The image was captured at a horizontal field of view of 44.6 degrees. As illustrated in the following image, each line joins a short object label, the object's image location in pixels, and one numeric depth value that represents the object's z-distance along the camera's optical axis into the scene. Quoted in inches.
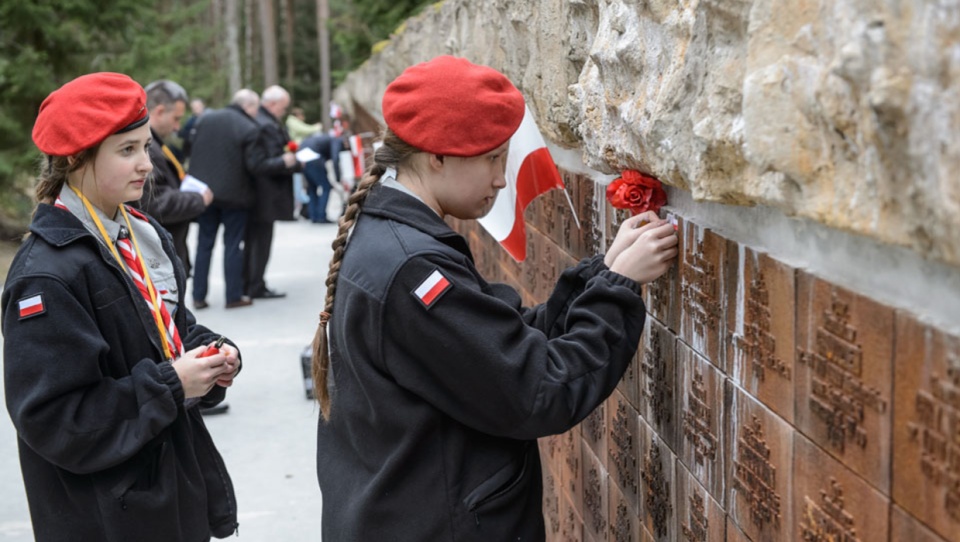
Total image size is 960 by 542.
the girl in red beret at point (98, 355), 110.8
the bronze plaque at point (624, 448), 114.1
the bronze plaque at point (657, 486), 101.3
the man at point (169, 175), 301.9
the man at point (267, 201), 392.8
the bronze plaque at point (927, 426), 52.9
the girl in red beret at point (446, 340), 89.1
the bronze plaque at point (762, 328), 72.5
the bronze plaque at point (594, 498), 129.1
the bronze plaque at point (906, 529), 56.1
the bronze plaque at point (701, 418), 87.6
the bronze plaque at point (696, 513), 89.0
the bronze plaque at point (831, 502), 61.8
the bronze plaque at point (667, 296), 98.4
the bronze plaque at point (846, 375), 59.8
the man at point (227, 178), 384.8
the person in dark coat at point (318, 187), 629.6
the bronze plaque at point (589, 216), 124.1
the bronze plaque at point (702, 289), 86.3
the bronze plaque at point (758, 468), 74.4
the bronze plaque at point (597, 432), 128.6
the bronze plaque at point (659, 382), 100.4
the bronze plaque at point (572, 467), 142.9
